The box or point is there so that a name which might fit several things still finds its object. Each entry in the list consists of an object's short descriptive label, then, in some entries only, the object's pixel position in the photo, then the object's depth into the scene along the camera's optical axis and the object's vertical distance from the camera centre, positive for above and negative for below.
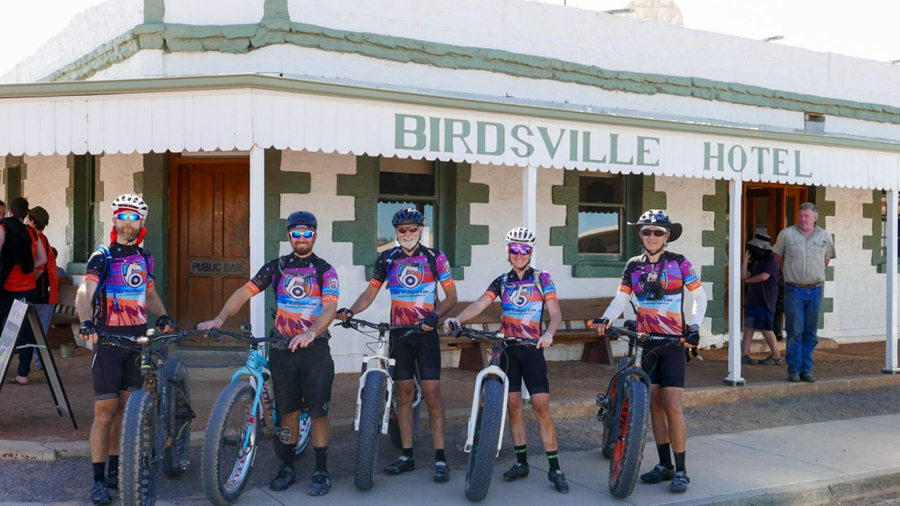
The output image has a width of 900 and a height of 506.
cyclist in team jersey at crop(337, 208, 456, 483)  5.73 -0.51
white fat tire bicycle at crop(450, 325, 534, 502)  5.15 -1.19
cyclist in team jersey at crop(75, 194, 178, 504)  5.05 -0.48
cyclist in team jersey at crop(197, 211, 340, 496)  5.36 -0.63
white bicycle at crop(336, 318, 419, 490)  5.25 -1.15
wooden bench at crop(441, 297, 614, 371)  9.39 -1.17
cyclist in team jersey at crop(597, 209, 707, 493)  5.61 -0.58
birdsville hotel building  6.48 +0.84
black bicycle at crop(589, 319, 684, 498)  5.21 -1.18
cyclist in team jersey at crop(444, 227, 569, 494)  5.60 -0.64
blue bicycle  4.78 -1.15
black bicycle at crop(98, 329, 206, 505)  4.56 -1.11
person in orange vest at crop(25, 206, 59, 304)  8.36 -0.38
